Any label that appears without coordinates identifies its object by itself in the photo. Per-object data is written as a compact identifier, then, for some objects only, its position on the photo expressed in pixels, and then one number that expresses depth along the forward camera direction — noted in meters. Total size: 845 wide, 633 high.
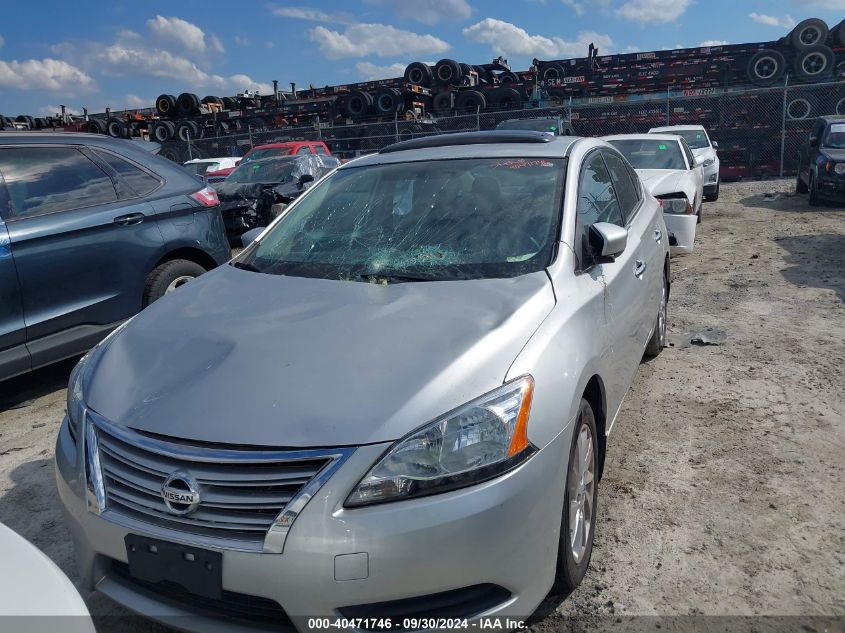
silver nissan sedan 1.82
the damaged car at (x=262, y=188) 9.70
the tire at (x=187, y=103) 25.92
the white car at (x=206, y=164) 19.46
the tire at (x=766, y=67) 20.08
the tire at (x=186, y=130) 24.66
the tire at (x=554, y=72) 23.62
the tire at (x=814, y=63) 19.47
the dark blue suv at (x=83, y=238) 4.34
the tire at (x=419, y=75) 24.02
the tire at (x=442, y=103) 22.62
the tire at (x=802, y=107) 18.19
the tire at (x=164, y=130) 25.45
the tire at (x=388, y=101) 21.84
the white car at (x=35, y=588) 1.39
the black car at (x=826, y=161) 11.62
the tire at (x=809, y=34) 19.92
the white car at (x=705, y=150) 13.08
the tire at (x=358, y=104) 22.08
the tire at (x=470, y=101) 21.61
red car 15.10
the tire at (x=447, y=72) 23.56
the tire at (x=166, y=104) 26.02
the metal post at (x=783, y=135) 17.47
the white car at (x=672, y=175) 6.37
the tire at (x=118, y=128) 26.38
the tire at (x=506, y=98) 21.23
